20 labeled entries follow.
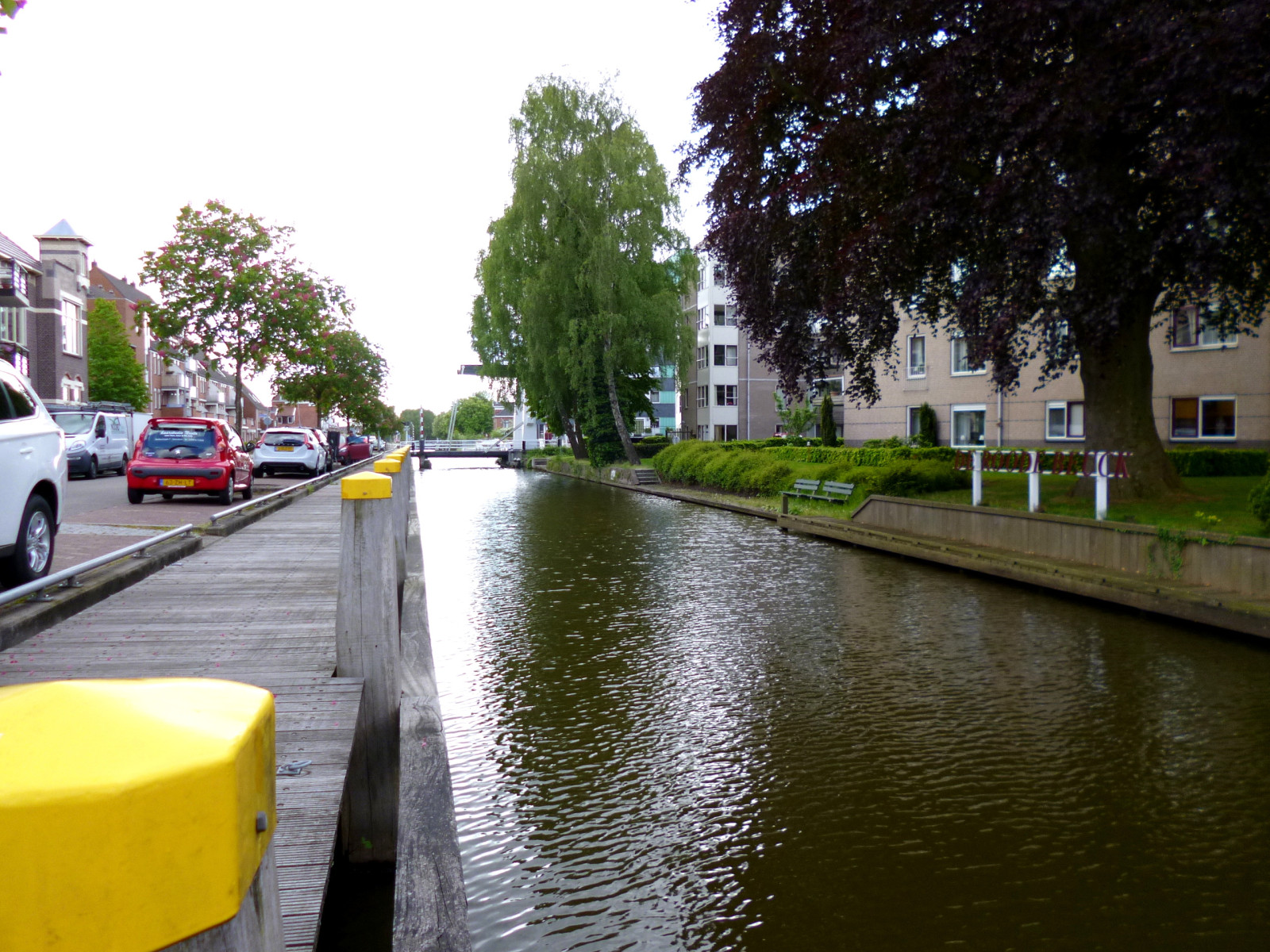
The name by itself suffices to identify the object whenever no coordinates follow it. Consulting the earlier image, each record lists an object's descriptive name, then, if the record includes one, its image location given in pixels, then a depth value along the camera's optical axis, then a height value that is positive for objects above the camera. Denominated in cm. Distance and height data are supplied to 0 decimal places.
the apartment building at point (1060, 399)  2859 +115
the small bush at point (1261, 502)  1054 -73
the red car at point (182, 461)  1989 -25
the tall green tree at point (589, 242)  3791 +752
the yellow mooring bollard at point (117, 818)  93 -34
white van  2984 +38
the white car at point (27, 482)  828 -26
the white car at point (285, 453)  3416 -22
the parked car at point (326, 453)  4060 -32
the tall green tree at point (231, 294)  2895 +433
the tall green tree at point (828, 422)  4308 +68
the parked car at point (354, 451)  5188 -27
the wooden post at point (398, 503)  1116 -68
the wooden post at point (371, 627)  489 -91
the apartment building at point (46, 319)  4769 +663
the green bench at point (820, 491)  2191 -119
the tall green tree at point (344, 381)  4800 +348
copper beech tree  1171 +355
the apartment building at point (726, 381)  6250 +358
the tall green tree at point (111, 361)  6412 +550
